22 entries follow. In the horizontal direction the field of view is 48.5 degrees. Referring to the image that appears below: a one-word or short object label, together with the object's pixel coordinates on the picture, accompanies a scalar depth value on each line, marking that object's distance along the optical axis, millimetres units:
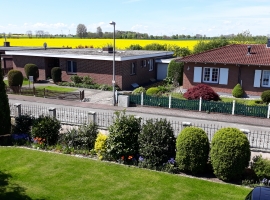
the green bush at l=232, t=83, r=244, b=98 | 26750
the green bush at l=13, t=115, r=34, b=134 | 15414
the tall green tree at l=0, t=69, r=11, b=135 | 14930
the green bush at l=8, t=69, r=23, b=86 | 29062
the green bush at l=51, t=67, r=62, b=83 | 33359
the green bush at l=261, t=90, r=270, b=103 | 23812
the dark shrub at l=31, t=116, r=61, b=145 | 14320
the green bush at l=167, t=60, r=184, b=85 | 33250
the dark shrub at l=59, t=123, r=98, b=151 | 13828
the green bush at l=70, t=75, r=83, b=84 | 32406
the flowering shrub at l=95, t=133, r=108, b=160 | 12938
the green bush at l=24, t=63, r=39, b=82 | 34062
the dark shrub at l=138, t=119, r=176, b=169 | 12062
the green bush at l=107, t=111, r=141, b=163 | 12508
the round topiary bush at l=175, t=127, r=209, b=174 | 11375
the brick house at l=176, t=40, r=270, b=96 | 26516
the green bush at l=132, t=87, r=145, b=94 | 26588
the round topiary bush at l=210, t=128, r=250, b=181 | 10781
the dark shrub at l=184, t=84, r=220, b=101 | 23781
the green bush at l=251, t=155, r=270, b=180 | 10930
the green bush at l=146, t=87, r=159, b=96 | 26798
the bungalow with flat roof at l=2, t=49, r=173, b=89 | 31047
